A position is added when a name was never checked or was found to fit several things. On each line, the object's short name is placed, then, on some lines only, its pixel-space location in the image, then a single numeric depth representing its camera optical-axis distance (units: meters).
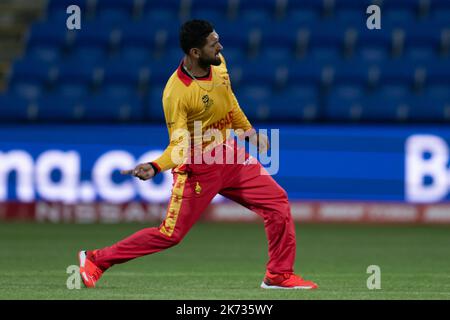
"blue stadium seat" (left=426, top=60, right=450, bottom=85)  16.38
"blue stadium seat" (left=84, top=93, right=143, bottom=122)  16.14
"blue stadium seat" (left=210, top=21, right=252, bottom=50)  17.27
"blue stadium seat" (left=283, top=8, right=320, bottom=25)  17.58
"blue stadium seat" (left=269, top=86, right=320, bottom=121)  15.89
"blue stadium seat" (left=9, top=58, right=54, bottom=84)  17.05
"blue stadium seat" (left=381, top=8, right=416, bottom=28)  17.33
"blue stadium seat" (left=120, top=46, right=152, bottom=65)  17.22
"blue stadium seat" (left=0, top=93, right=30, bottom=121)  16.22
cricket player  8.16
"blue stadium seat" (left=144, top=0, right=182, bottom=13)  18.19
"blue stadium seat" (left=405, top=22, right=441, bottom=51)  17.02
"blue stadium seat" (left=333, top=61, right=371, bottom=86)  16.38
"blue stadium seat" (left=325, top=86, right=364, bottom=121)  15.81
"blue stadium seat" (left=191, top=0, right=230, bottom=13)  18.03
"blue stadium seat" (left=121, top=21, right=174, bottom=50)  17.52
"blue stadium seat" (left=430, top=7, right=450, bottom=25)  17.31
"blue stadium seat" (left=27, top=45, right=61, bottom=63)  17.39
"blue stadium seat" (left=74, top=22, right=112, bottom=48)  17.59
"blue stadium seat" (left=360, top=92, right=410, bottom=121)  15.70
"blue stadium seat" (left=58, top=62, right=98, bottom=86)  16.94
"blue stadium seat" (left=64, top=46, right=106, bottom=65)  17.30
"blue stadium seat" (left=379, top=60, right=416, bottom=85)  16.42
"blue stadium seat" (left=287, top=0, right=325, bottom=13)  17.88
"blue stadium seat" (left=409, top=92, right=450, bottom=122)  15.65
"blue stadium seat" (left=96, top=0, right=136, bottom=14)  18.31
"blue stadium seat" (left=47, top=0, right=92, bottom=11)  18.23
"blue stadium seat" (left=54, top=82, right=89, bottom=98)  16.62
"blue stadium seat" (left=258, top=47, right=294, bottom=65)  16.94
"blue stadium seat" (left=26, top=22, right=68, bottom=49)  17.64
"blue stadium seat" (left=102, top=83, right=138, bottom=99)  16.52
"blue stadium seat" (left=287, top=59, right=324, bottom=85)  16.47
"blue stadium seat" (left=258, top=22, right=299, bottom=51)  17.22
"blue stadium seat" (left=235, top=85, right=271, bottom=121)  15.78
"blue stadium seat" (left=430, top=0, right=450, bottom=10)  17.64
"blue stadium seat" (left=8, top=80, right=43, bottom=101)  16.67
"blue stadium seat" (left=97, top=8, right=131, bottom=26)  17.98
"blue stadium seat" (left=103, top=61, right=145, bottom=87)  16.81
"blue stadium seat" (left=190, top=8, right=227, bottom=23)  17.72
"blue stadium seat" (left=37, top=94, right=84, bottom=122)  16.12
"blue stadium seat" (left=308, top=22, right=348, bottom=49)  17.12
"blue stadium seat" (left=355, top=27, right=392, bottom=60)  16.92
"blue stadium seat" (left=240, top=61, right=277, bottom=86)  16.53
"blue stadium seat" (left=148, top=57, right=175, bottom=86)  16.64
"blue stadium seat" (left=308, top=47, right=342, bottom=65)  16.80
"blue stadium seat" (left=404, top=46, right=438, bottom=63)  16.77
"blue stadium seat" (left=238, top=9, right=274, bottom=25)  17.70
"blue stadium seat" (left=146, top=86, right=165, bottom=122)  16.17
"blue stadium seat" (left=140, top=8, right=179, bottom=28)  17.78
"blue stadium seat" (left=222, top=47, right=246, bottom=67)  16.91
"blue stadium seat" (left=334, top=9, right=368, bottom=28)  17.33
